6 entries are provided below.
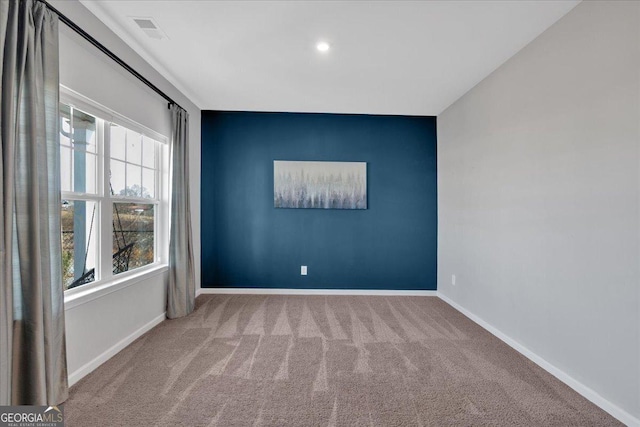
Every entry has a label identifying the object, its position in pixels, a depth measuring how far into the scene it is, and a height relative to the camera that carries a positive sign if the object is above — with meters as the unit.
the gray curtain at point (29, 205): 1.38 +0.02
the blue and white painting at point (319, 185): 4.13 +0.34
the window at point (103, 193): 2.07 +0.13
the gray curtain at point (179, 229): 3.14 -0.25
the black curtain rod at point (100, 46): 1.75 +1.25
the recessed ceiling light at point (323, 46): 2.39 +1.42
